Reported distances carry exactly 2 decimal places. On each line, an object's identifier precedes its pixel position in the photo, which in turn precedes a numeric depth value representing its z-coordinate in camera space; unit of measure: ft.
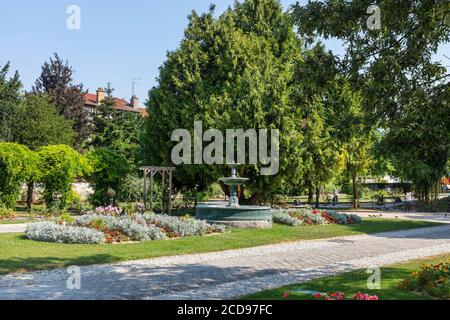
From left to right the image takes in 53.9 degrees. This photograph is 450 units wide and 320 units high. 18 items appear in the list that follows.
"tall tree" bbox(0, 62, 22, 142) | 122.01
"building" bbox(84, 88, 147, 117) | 259.39
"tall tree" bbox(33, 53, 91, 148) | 167.32
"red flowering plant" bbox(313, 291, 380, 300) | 18.92
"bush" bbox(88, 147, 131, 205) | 95.50
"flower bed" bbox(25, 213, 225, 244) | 45.19
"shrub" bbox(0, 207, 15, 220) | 75.67
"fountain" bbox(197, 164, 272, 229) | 61.36
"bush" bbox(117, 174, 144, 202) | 103.50
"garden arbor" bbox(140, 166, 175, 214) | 75.21
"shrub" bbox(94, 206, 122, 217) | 58.29
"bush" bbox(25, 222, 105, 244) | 44.78
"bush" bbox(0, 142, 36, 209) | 83.25
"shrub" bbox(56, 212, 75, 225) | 50.38
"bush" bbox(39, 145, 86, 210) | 88.22
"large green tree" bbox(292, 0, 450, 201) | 23.12
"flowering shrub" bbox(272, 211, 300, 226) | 68.90
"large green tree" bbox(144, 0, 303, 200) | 80.84
